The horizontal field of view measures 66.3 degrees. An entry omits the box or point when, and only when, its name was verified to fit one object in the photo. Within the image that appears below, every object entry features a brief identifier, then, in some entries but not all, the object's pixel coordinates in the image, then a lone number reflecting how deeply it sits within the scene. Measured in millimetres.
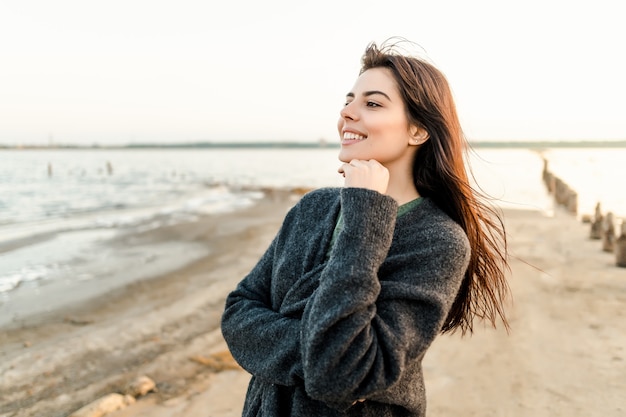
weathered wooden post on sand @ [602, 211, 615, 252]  9586
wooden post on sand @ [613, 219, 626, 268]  8156
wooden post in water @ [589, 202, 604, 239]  11086
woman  1488
